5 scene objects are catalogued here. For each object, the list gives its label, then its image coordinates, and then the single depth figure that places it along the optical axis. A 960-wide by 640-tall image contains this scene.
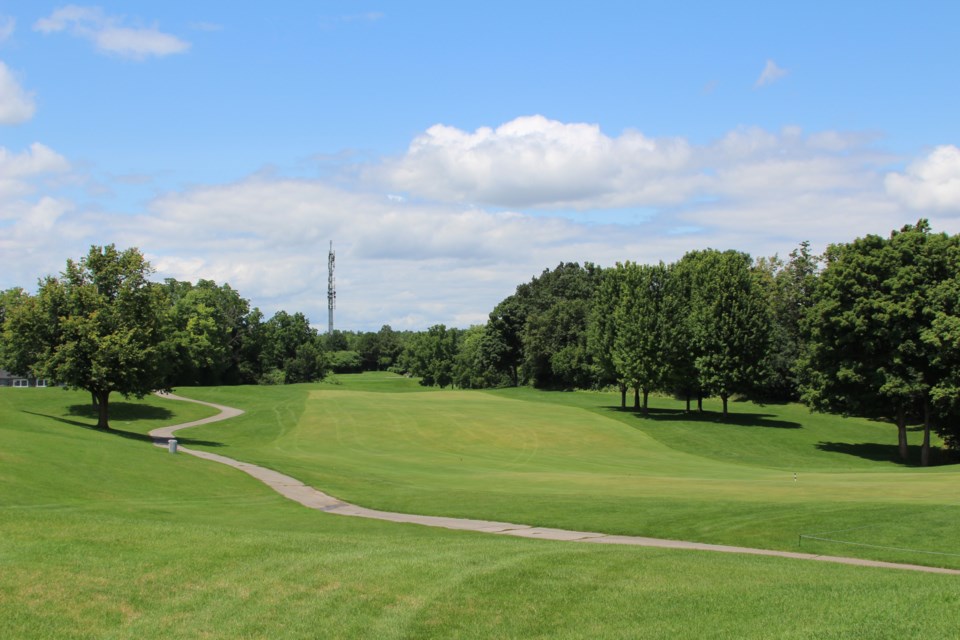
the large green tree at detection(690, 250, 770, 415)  72.69
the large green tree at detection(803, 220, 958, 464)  54.31
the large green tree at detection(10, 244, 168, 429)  50.88
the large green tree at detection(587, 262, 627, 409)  79.31
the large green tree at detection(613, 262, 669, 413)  73.69
